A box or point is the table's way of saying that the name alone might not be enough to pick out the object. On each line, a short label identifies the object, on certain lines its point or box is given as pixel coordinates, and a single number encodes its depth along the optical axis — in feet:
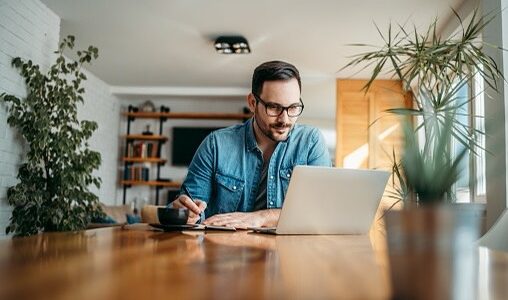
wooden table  1.49
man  6.63
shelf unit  26.32
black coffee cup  4.85
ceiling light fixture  17.65
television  27.22
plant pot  1.17
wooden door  21.75
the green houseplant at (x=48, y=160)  13.83
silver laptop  4.67
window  14.25
